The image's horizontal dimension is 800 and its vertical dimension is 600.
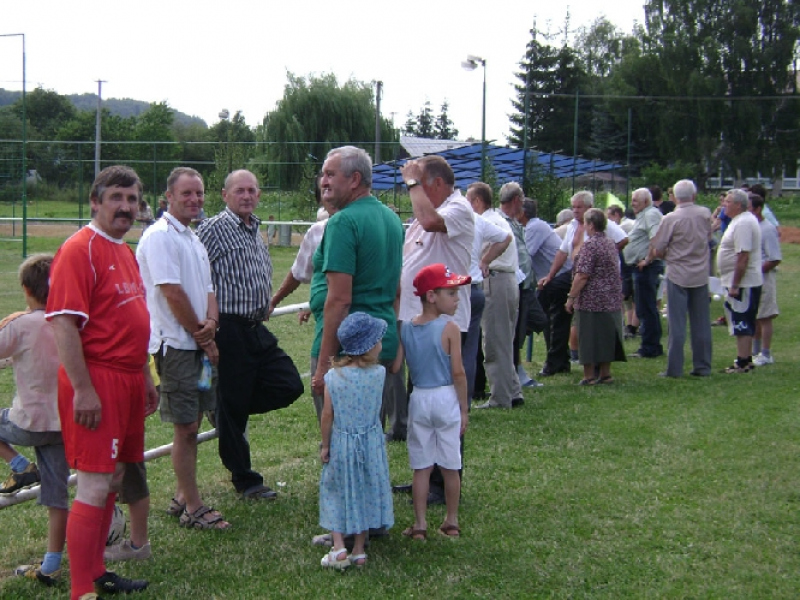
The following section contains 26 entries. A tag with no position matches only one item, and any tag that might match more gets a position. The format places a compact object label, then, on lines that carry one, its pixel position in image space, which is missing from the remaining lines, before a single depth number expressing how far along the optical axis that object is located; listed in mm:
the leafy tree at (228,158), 31625
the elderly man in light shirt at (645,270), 12352
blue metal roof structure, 24406
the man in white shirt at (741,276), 10820
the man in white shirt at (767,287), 11466
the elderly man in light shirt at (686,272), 10570
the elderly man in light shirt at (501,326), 8969
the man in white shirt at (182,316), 5203
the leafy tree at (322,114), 48812
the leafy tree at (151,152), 33156
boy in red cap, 5297
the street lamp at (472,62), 20062
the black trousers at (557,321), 11086
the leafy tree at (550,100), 64938
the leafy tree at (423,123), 81250
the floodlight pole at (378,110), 47781
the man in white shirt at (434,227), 6012
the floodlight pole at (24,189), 24186
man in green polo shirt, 4918
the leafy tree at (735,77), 53000
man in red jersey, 4090
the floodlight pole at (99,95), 51319
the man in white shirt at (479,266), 7477
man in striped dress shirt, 5793
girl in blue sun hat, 4805
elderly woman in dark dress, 10172
